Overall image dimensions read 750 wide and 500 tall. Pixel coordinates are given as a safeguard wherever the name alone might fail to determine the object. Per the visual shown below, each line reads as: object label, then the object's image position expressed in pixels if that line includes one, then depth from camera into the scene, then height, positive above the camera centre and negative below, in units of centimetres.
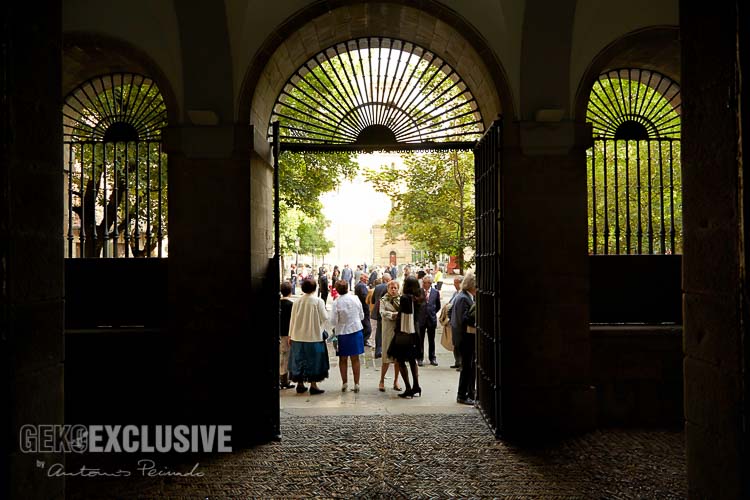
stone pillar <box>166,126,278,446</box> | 535 -13
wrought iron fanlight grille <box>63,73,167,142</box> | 619 +164
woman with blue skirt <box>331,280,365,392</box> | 750 -93
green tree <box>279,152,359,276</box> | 1363 +220
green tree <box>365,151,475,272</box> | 1271 +144
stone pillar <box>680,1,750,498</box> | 208 +3
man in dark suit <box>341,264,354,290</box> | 2190 -49
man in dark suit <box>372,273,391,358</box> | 980 -81
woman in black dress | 705 -104
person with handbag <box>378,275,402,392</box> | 748 -80
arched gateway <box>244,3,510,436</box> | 553 +177
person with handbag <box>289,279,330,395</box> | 721 -101
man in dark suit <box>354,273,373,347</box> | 1120 -87
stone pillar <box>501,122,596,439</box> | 541 -27
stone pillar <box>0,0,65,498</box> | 204 +10
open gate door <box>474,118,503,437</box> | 538 -8
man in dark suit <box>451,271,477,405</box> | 677 -118
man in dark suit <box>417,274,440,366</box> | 968 -109
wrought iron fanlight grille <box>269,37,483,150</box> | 646 +177
